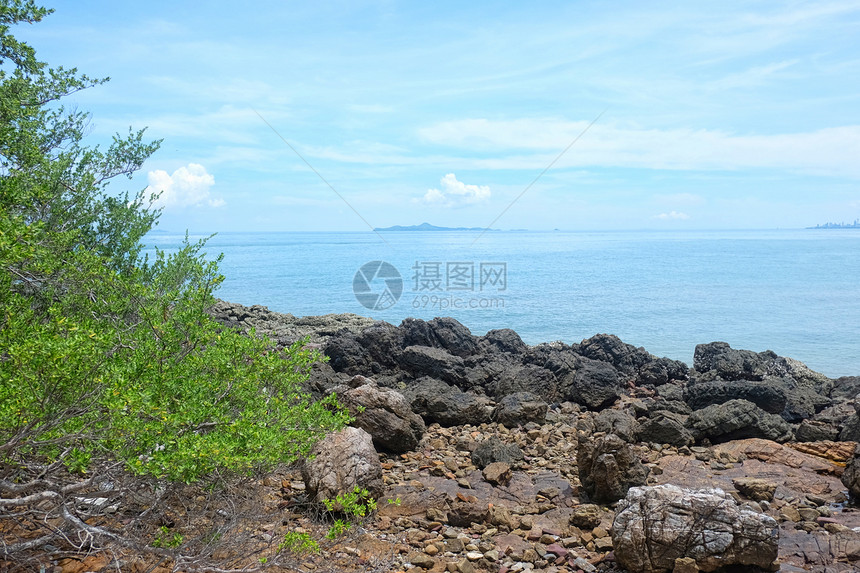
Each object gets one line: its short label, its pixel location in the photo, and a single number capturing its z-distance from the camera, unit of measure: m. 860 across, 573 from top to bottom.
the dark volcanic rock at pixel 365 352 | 15.03
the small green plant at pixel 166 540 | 5.13
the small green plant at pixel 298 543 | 5.53
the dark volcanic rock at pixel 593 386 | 13.59
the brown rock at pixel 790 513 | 7.82
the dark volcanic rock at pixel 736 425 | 10.95
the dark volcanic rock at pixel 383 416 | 10.38
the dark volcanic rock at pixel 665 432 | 10.77
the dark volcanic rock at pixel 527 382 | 13.71
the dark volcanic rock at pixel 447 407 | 12.16
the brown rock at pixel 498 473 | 9.27
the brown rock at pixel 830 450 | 10.09
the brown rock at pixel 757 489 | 8.41
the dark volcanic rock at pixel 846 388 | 14.39
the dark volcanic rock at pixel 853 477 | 8.43
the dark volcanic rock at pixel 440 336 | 16.22
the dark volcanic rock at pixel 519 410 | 11.95
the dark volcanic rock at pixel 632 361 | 15.71
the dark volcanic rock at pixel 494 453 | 9.96
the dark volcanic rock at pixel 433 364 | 14.38
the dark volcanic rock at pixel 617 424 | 10.50
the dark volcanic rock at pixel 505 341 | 17.27
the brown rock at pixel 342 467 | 8.20
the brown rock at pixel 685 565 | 6.39
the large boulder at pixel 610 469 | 8.46
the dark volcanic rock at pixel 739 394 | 12.44
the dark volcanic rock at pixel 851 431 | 10.58
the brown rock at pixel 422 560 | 6.94
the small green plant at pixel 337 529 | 5.87
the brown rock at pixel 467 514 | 7.95
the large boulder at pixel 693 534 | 6.46
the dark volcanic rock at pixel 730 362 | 14.95
